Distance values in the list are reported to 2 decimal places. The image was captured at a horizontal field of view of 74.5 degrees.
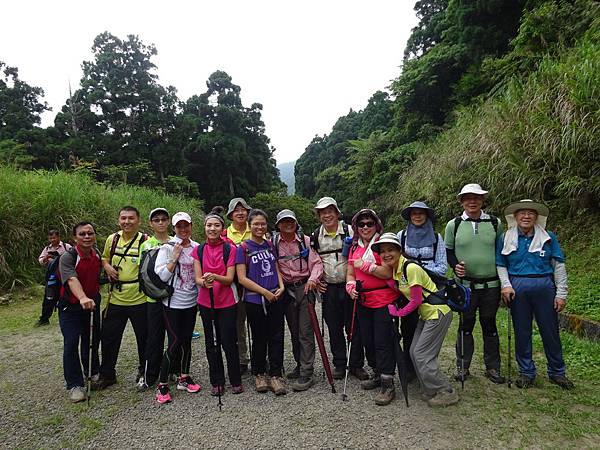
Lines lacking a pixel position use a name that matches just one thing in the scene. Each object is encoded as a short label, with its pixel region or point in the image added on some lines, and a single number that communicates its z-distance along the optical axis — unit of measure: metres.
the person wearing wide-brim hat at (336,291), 4.31
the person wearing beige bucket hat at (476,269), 4.07
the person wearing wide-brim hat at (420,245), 3.93
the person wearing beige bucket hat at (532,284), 3.84
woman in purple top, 4.05
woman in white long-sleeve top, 4.02
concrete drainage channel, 4.78
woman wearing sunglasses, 3.86
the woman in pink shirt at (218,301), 3.97
